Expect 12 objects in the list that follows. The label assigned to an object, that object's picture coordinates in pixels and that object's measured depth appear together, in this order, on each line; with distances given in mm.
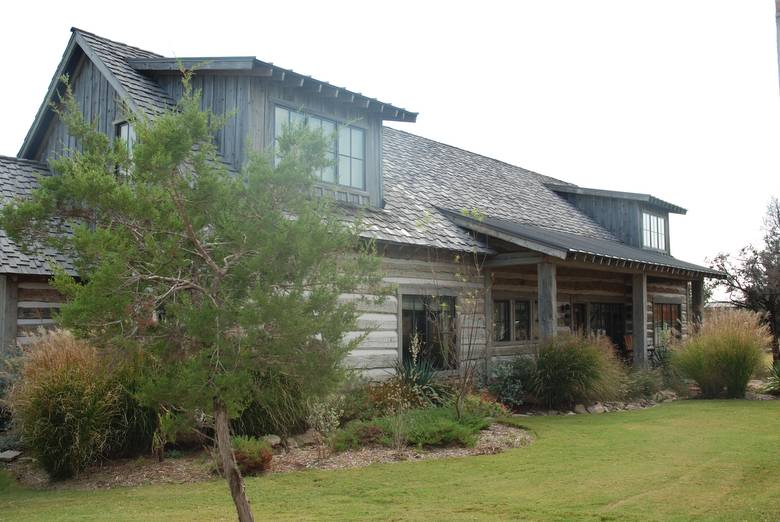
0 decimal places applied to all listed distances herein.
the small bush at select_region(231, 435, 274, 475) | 7844
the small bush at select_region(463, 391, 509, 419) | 11016
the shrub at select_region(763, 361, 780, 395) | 15539
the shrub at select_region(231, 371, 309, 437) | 8984
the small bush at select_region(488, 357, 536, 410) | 13062
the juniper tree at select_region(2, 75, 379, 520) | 4484
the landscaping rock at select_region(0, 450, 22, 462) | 9125
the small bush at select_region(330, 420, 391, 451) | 9062
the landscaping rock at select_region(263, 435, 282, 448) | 9023
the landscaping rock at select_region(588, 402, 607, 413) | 12938
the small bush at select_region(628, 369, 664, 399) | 14492
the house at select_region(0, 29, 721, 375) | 11789
